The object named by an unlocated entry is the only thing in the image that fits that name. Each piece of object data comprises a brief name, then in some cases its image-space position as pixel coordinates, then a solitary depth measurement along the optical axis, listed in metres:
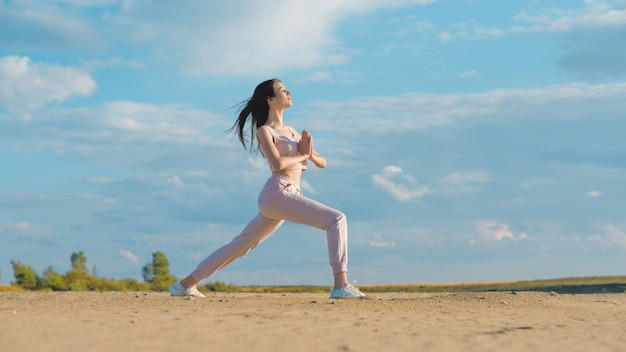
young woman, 10.75
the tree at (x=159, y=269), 28.75
